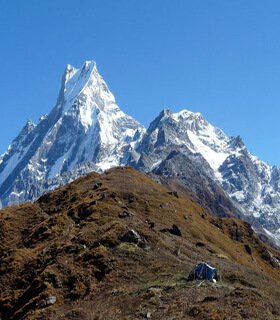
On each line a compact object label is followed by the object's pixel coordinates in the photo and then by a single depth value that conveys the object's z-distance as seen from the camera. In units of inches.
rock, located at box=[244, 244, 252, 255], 4202.3
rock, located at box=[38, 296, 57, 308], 1945.7
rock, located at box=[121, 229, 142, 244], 2407.7
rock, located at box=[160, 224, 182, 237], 3011.8
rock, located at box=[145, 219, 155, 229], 2877.0
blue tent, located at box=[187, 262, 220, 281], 1982.0
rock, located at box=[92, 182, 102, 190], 3720.5
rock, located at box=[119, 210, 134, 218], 2964.1
